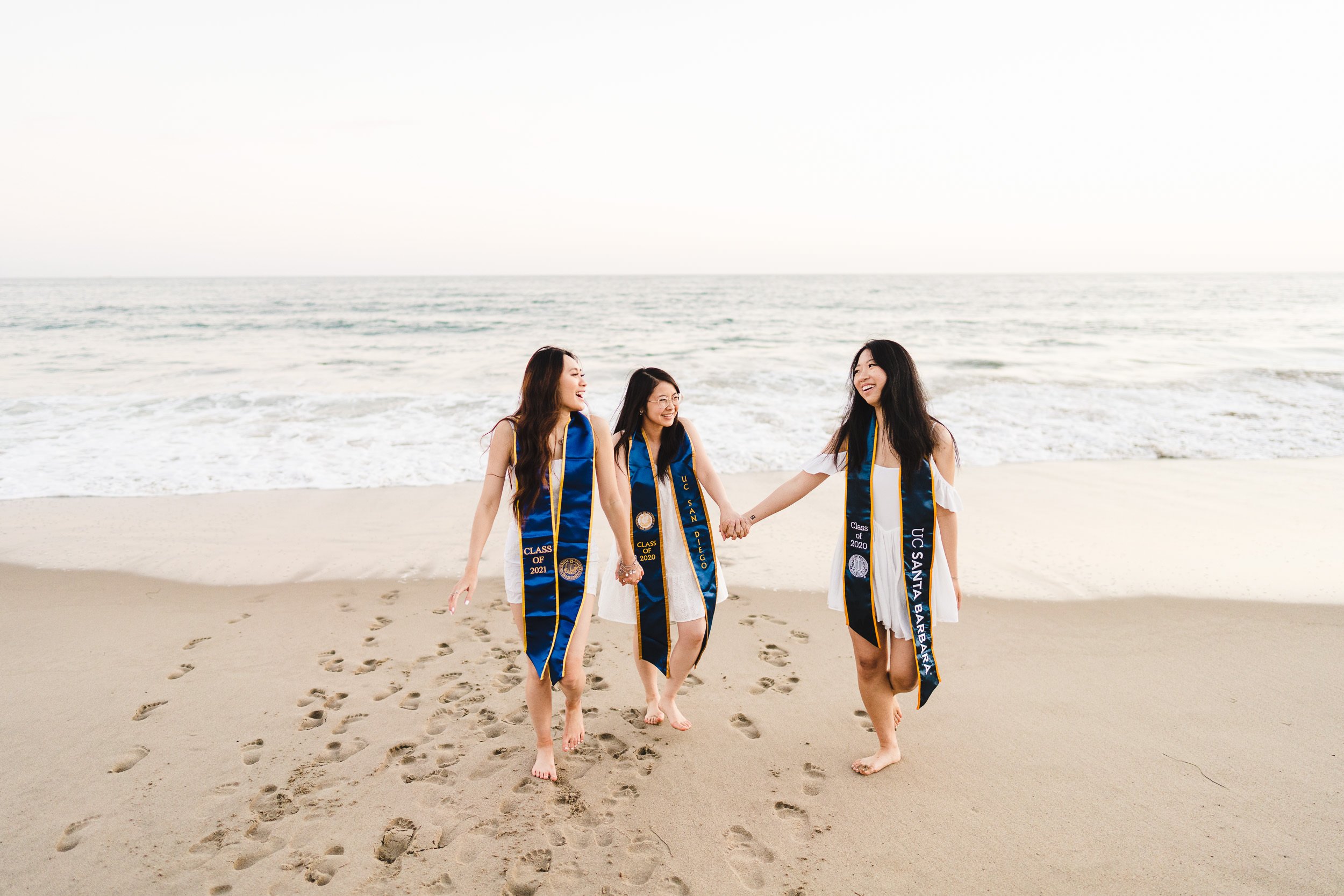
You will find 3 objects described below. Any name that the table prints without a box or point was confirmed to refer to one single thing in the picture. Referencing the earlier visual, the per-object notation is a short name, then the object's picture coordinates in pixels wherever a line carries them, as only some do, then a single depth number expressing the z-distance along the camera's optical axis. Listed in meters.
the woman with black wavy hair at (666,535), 3.46
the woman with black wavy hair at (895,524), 2.95
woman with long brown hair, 2.98
